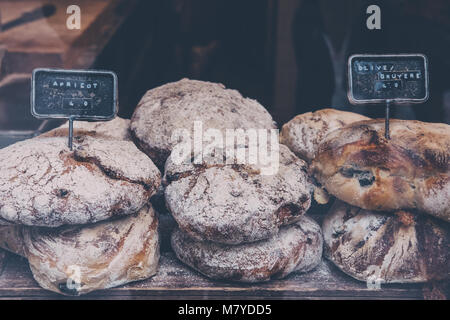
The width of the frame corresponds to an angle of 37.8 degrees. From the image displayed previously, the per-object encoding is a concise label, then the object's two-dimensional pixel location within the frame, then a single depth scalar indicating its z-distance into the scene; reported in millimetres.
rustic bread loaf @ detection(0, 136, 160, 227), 767
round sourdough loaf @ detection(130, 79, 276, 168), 876
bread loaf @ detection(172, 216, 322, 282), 818
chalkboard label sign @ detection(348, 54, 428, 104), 835
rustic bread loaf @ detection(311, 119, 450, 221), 819
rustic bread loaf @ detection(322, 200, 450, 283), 827
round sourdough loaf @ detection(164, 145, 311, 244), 793
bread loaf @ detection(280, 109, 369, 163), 895
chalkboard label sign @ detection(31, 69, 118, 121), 812
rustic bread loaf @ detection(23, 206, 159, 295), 793
